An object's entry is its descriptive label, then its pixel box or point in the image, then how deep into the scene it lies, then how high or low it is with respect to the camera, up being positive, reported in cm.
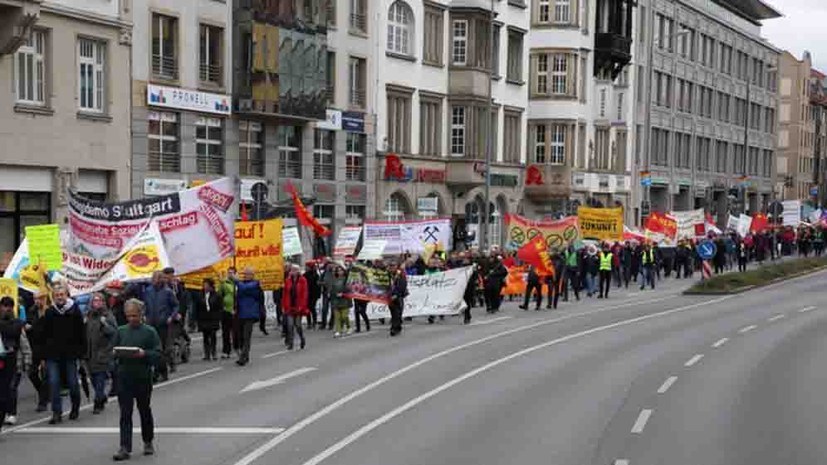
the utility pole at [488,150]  4706 +58
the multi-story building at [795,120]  12288 +487
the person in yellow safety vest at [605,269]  3869 -303
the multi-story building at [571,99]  6012 +326
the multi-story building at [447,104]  4722 +238
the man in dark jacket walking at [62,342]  1513 -215
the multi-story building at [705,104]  7444 +428
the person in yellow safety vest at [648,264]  4342 -321
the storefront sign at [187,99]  3468 +172
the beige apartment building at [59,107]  2977 +127
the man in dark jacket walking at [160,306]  1881 -212
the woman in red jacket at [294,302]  2308 -249
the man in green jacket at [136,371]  1262 -207
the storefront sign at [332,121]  4325 +141
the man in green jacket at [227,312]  2198 -255
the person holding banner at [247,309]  2067 -238
